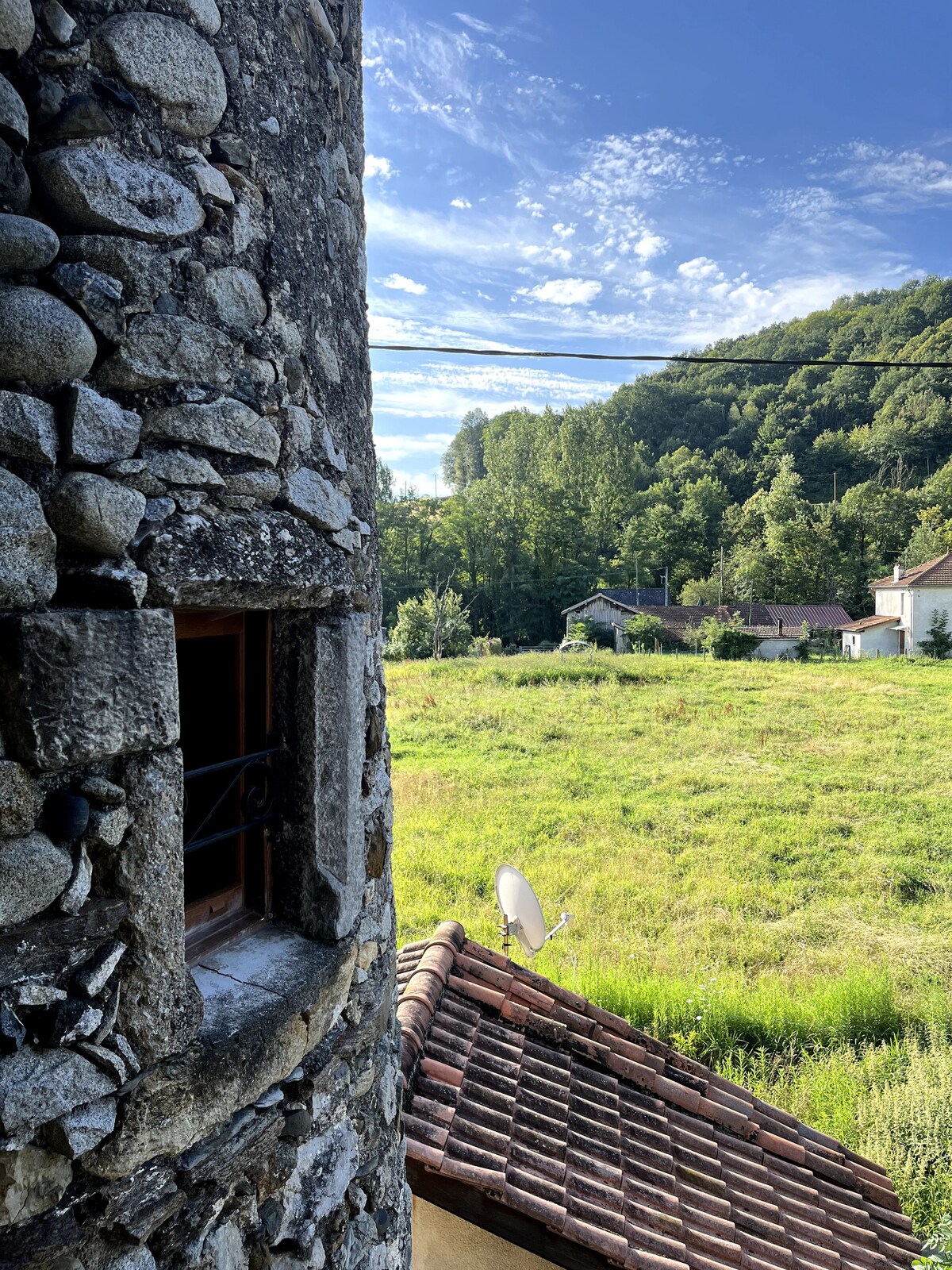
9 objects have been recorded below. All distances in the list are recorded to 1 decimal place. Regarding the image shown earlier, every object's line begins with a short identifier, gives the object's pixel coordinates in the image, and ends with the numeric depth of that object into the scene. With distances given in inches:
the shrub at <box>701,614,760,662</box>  1237.7
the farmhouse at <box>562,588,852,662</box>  1362.0
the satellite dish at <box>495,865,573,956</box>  189.6
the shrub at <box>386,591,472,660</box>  1403.8
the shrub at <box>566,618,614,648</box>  1521.9
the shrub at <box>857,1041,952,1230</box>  204.2
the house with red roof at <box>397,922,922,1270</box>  106.8
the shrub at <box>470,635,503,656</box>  1386.6
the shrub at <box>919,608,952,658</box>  1275.8
